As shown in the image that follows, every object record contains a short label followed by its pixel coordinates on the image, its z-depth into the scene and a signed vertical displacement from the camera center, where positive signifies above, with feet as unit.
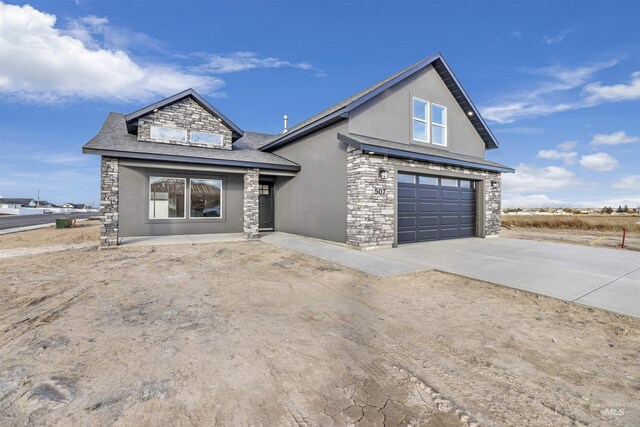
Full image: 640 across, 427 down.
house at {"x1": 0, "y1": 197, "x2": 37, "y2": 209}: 229.60 +5.40
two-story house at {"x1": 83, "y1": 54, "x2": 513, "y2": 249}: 31.76 +5.52
